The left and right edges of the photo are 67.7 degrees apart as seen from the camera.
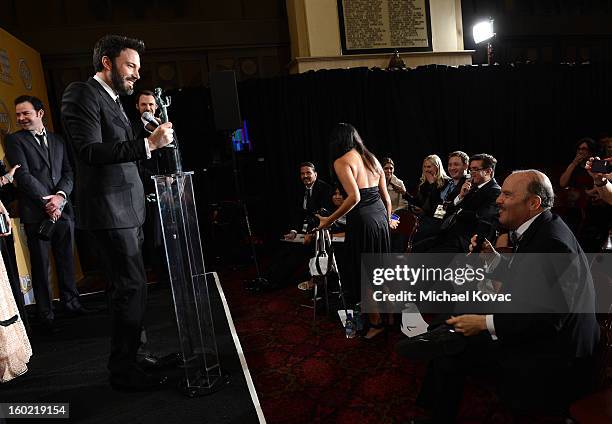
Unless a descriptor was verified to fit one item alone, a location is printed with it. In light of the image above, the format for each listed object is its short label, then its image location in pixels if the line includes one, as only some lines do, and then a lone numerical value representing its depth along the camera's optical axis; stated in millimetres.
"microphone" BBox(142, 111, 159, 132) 2002
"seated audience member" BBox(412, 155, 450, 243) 4012
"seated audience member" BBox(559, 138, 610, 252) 3887
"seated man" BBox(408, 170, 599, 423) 1645
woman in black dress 2939
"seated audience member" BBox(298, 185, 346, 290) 4035
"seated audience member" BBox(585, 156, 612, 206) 2586
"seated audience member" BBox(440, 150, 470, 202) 4062
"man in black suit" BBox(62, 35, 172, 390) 1987
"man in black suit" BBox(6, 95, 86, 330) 3301
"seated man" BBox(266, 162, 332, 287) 4473
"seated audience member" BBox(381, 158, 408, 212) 4988
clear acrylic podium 2064
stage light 6625
